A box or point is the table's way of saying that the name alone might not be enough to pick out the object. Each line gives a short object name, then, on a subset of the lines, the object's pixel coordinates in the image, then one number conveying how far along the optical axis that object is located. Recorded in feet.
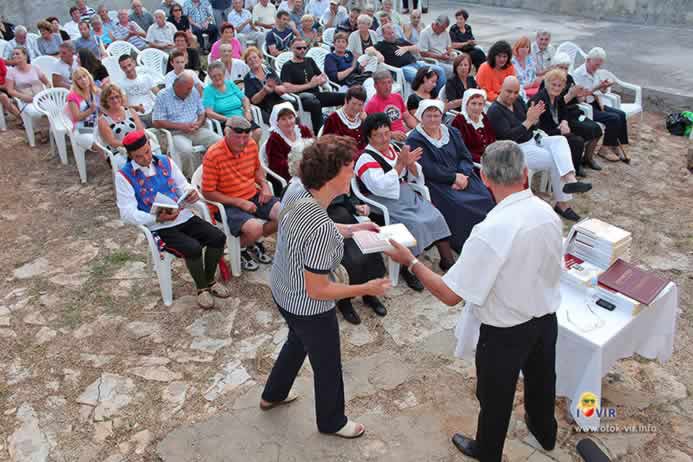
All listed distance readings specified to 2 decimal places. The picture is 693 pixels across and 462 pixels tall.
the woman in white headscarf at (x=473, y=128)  16.69
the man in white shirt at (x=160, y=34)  29.04
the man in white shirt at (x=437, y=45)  26.89
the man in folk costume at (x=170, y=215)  12.42
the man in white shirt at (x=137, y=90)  19.79
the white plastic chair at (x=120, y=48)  26.71
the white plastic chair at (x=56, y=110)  19.47
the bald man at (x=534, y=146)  16.89
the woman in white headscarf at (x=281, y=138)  14.82
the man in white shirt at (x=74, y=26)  29.48
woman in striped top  7.55
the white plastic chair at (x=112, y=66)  23.02
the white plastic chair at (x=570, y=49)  27.37
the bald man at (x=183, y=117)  17.53
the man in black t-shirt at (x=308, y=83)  21.07
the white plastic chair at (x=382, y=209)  13.93
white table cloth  9.02
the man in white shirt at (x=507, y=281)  6.92
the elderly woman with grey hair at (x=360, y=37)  25.73
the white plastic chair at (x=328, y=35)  30.09
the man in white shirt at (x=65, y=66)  21.72
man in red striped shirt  13.41
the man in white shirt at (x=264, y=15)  32.07
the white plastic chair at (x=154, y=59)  26.35
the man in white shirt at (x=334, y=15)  32.32
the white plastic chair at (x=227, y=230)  13.79
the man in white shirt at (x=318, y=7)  34.53
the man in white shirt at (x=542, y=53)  24.11
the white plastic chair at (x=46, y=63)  23.49
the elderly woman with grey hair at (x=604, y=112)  20.93
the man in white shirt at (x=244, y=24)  31.22
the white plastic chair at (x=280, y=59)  24.75
